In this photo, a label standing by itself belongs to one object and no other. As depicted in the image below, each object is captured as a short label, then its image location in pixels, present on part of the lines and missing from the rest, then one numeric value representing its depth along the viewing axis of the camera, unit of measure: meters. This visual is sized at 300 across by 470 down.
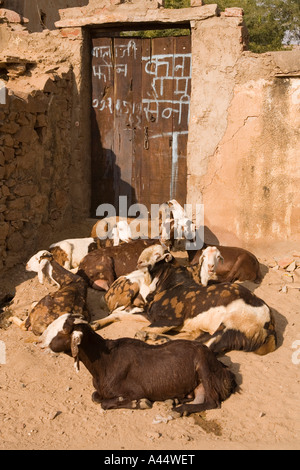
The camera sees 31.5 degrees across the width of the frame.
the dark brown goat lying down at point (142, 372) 4.41
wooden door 8.20
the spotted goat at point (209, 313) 5.20
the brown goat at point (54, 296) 5.68
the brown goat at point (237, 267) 6.97
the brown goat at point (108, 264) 6.87
